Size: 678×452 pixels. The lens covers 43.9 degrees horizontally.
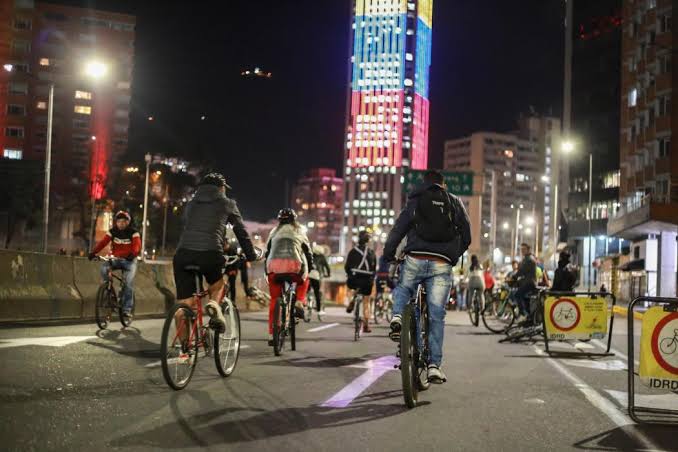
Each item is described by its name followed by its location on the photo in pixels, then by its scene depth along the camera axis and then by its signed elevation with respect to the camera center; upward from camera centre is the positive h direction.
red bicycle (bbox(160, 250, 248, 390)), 6.63 -0.70
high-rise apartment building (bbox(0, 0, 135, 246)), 106.75 +22.36
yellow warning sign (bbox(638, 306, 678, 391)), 6.68 -0.60
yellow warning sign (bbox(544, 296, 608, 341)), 12.94 -0.71
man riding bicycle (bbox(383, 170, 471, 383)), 7.26 +0.13
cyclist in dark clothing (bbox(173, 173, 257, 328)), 7.41 +0.16
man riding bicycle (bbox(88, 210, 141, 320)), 12.55 +0.03
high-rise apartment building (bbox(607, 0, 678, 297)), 51.12 +9.81
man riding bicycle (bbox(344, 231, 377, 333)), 14.73 -0.09
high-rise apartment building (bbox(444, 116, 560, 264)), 180.82 +22.35
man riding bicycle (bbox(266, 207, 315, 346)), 10.62 +0.07
